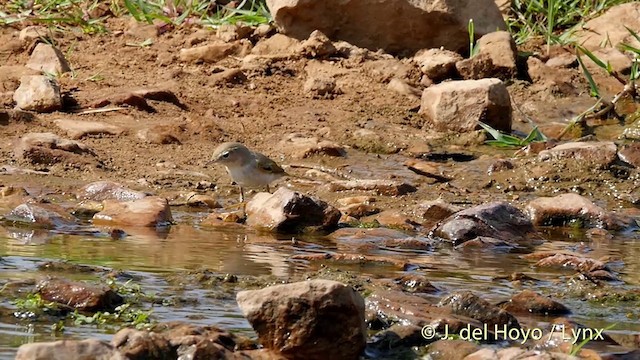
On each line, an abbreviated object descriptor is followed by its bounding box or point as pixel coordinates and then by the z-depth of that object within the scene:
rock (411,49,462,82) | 21.77
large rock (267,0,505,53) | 22.48
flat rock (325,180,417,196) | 17.97
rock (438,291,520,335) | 10.19
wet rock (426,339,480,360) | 9.19
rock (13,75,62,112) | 19.89
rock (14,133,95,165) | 18.33
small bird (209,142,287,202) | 17.39
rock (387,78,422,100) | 21.52
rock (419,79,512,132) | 20.02
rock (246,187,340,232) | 15.51
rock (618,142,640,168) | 19.25
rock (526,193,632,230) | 16.73
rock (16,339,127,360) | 7.63
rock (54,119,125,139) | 19.42
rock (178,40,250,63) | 22.33
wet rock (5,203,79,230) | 14.95
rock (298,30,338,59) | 22.09
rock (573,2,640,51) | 23.20
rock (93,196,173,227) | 15.55
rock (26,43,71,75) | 21.58
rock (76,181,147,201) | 16.55
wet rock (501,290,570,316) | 10.95
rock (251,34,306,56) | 22.56
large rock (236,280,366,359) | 8.84
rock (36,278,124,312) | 10.12
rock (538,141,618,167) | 19.03
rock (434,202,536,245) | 15.15
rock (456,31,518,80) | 21.66
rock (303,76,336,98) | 21.48
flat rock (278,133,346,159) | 19.47
